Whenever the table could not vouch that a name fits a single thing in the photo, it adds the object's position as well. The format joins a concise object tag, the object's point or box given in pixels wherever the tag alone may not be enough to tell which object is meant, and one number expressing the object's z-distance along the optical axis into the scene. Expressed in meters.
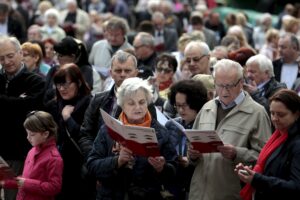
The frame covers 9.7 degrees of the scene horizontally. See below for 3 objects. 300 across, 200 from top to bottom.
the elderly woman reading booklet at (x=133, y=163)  14.81
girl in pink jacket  16.71
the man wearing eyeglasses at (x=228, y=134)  15.03
